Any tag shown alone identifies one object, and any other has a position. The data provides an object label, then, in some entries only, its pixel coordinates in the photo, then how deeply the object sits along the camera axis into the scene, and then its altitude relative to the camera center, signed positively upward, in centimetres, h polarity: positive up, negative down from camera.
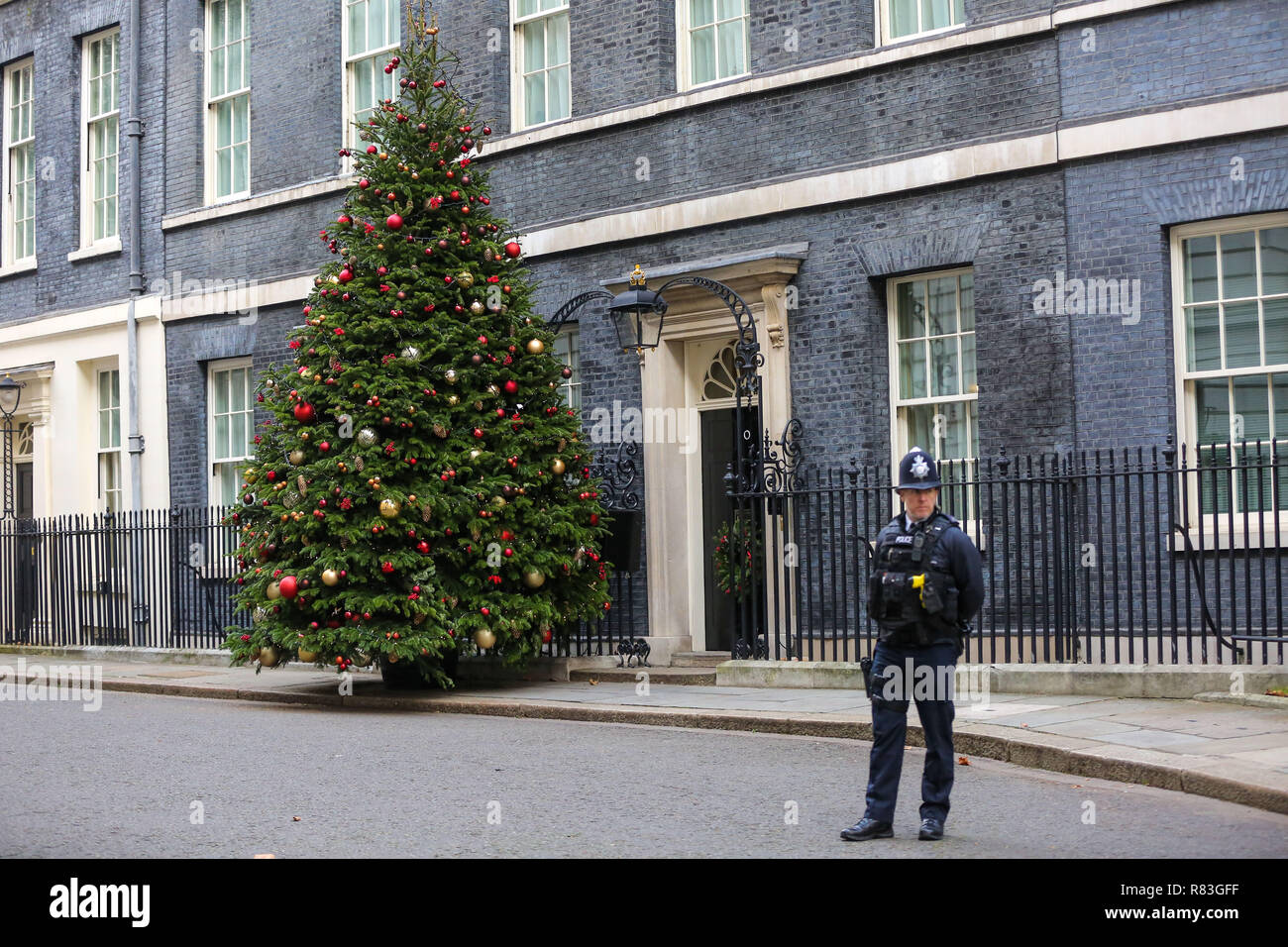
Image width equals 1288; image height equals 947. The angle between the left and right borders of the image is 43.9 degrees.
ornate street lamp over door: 1484 +194
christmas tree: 1311 +61
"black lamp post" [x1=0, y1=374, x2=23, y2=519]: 2169 +171
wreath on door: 1405 -38
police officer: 738 -56
